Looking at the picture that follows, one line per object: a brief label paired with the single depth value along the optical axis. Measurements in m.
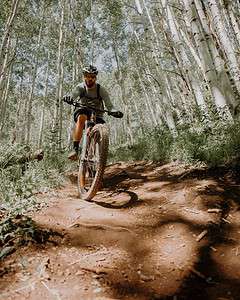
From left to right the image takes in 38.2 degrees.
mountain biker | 5.56
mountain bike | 4.61
